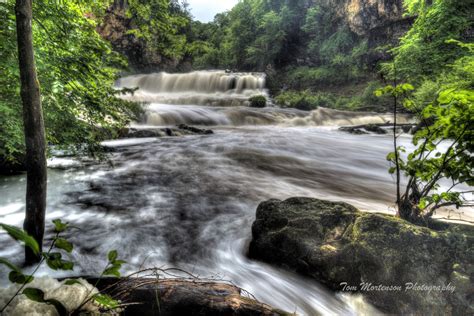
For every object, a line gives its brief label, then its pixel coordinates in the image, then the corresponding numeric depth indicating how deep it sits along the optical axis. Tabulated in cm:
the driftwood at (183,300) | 147
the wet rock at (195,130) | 1312
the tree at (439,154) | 233
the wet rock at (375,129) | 1384
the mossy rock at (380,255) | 220
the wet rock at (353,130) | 1383
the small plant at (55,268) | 84
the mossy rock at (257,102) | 2164
